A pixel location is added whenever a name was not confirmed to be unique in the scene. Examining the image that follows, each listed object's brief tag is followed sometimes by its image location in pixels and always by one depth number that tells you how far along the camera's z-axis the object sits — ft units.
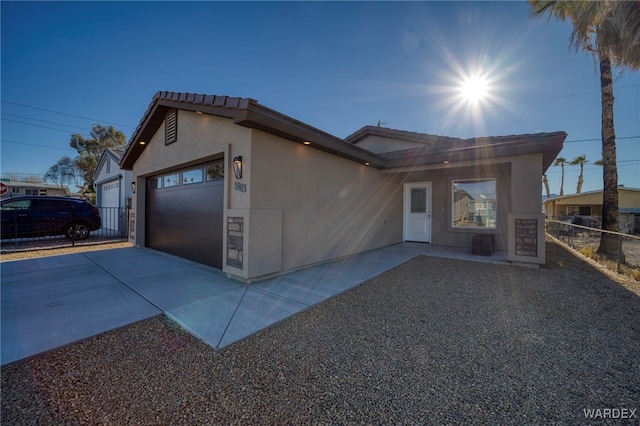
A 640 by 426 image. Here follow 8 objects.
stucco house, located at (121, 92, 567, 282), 15.56
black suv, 26.99
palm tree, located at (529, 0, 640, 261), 17.71
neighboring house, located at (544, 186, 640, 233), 73.20
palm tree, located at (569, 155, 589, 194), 106.32
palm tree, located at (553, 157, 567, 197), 110.83
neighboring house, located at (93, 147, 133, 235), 40.83
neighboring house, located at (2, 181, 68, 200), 96.44
